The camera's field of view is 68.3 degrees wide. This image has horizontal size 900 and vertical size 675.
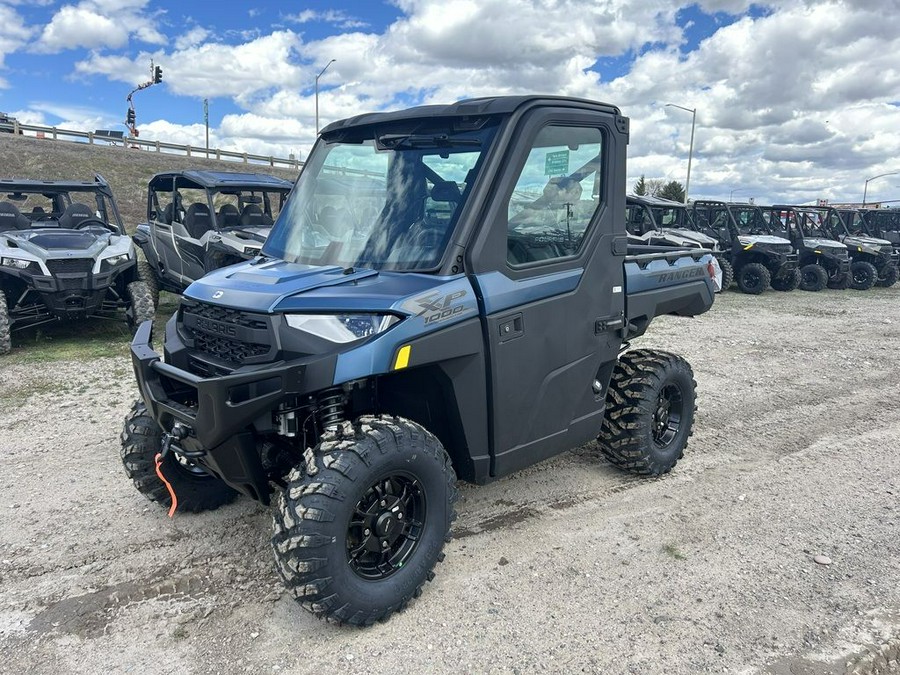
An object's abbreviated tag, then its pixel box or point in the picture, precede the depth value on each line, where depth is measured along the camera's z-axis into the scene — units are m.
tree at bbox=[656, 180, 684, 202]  49.75
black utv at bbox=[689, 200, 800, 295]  16.22
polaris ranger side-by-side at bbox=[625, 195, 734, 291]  14.65
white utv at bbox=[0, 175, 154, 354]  7.75
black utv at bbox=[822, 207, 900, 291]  18.03
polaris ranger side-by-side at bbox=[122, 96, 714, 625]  2.78
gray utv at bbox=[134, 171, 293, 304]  9.55
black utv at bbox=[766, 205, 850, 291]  17.12
